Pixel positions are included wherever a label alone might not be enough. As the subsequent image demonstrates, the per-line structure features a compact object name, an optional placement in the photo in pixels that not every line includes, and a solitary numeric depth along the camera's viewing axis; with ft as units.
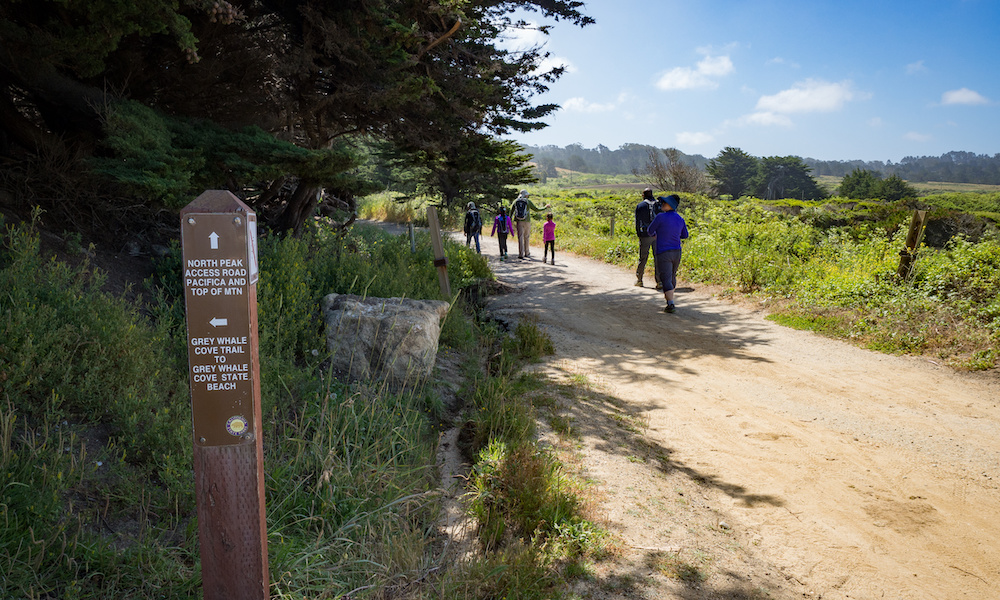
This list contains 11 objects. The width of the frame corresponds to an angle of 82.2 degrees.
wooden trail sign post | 6.63
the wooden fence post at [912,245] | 30.07
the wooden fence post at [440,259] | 29.09
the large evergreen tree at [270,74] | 17.19
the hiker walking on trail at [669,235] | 35.19
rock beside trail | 18.30
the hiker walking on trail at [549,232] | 57.88
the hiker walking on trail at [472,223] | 58.65
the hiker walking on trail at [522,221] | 60.03
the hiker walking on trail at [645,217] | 41.78
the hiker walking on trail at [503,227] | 61.57
